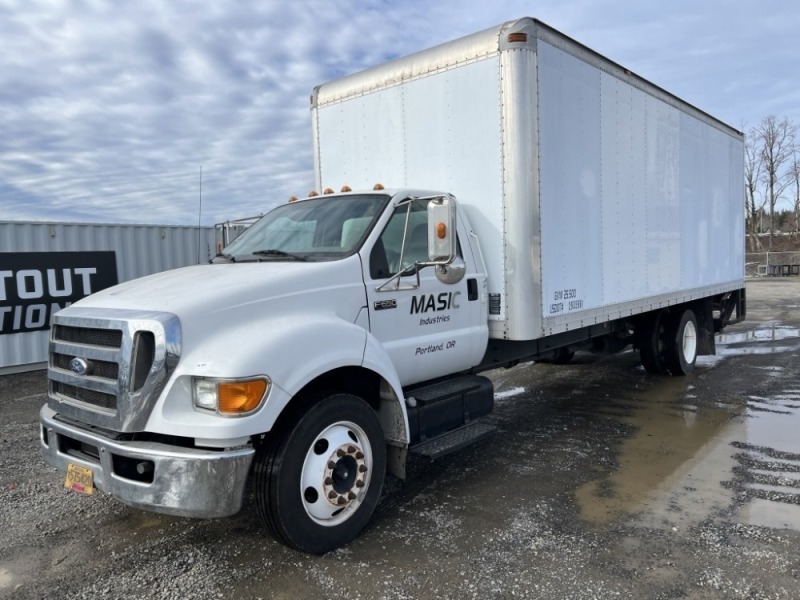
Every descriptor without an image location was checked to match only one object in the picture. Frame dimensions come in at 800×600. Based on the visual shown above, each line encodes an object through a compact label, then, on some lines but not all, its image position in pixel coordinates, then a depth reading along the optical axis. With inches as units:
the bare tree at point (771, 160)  2210.9
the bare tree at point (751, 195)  2245.3
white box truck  122.0
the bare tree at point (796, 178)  2208.4
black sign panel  379.2
